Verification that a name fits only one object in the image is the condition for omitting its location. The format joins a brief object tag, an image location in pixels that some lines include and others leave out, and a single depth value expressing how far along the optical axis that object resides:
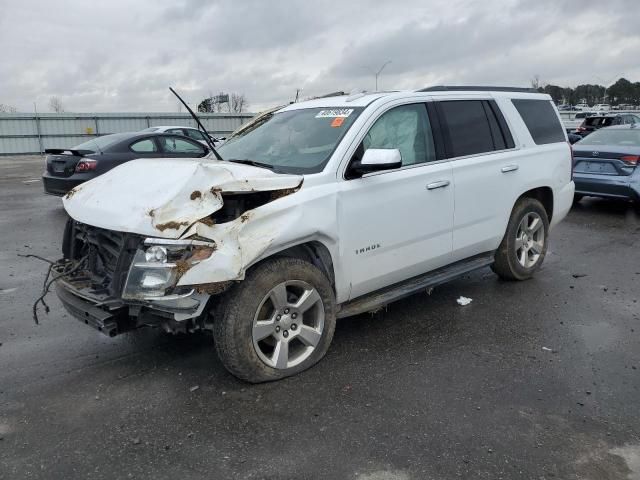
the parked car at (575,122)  23.78
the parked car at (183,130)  16.92
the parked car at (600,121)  18.83
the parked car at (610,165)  9.38
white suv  3.25
